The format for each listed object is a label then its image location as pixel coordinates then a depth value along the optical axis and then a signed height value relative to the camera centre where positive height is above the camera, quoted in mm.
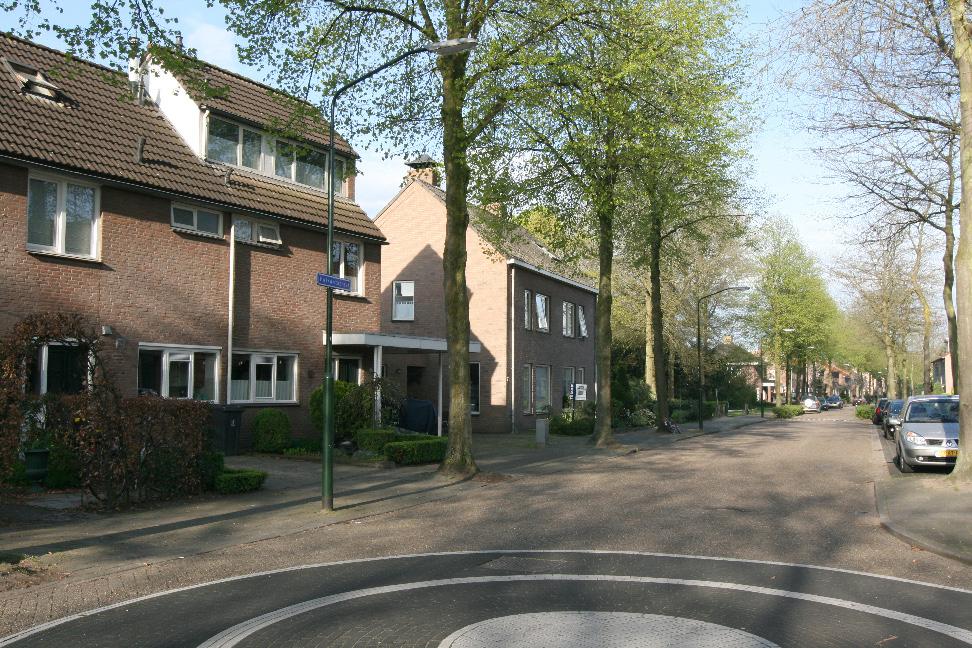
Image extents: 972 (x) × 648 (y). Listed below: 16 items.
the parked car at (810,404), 73562 -1556
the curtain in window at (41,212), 16266 +3387
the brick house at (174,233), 16406 +3502
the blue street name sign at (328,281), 12555 +1578
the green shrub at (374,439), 19406 -1174
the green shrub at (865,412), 53969 -1626
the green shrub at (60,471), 13438 -1361
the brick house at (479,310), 32531 +3034
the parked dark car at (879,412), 43812 -1346
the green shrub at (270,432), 20000 -1046
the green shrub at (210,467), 13670 -1283
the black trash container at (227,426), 18797 -852
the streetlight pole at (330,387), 12453 +5
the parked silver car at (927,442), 17375 -1153
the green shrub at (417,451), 18844 -1430
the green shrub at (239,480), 13766 -1528
